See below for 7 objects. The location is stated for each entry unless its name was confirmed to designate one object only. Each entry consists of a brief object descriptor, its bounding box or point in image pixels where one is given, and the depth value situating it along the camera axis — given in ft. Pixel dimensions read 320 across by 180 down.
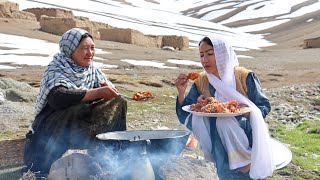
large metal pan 7.28
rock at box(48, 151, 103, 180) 7.97
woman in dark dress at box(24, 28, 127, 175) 9.43
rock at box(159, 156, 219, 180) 7.93
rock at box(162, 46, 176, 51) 79.83
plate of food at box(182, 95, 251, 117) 9.00
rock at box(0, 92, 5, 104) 20.40
